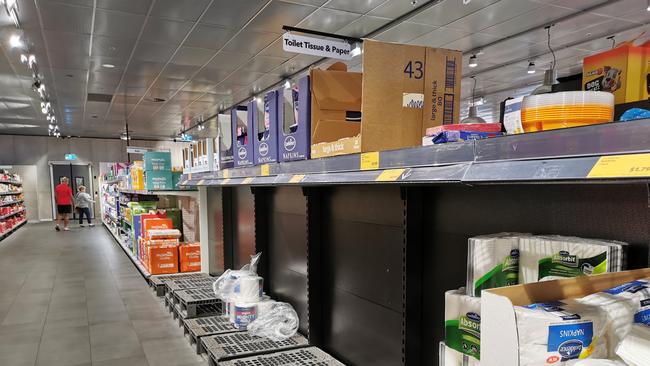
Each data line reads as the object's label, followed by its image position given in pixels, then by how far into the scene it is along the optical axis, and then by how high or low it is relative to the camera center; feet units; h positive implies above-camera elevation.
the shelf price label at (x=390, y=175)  3.68 -0.16
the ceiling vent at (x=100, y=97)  32.53 +5.04
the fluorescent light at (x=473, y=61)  23.51 +5.46
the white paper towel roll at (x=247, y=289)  8.99 -2.82
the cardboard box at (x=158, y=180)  18.04 -0.88
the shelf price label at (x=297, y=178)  5.55 -0.27
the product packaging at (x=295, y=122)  5.75 +0.55
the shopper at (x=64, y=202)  43.70 -4.39
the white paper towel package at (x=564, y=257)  3.02 -0.77
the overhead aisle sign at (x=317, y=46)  17.56 +4.94
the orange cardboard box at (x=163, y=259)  16.08 -3.88
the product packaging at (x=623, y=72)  3.98 +0.82
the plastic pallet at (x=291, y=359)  6.91 -3.41
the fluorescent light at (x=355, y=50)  19.80 +5.17
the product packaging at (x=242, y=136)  7.82 +0.47
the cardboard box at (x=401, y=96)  4.43 +0.70
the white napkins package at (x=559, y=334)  2.11 -0.91
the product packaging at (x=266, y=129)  6.69 +0.52
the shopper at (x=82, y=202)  47.57 -4.73
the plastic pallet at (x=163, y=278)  14.52 -4.27
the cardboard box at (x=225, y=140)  9.27 +0.44
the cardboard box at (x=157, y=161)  18.25 -0.05
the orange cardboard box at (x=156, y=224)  18.01 -2.79
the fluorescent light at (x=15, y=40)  18.38 +5.39
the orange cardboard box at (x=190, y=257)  16.19 -3.79
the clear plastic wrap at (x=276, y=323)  8.29 -3.37
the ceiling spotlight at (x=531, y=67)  25.64 +5.63
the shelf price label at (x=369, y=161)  4.09 -0.03
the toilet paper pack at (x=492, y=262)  3.45 -0.88
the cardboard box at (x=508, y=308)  2.14 -0.83
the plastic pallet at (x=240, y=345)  7.39 -3.49
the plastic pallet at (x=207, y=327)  8.89 -3.75
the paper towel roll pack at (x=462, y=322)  3.52 -1.44
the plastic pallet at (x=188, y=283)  12.52 -3.88
